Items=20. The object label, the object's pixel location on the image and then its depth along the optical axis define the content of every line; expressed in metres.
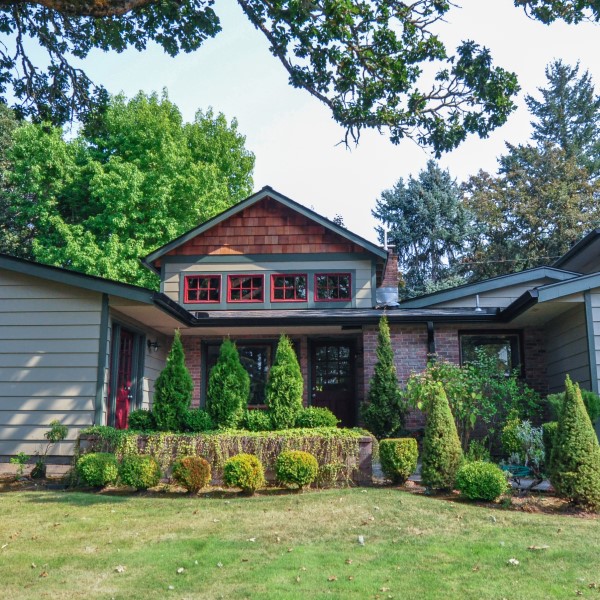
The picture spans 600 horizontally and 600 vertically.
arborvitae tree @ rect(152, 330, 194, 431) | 9.70
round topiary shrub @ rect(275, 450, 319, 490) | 8.35
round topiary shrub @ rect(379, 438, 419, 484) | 8.51
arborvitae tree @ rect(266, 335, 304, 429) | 9.98
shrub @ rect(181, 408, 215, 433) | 9.73
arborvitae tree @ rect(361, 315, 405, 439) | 12.12
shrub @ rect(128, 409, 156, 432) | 9.97
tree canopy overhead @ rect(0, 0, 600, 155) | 7.33
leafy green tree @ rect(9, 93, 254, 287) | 22.69
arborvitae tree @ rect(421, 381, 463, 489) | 8.02
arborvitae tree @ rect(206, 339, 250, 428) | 9.97
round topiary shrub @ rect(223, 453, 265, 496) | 8.20
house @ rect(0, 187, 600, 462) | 10.26
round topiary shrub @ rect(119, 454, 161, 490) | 8.38
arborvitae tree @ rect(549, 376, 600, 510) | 7.23
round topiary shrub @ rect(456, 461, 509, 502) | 7.46
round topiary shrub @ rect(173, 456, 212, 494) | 8.23
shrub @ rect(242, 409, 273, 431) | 9.90
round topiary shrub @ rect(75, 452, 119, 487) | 8.47
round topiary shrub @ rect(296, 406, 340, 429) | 10.00
